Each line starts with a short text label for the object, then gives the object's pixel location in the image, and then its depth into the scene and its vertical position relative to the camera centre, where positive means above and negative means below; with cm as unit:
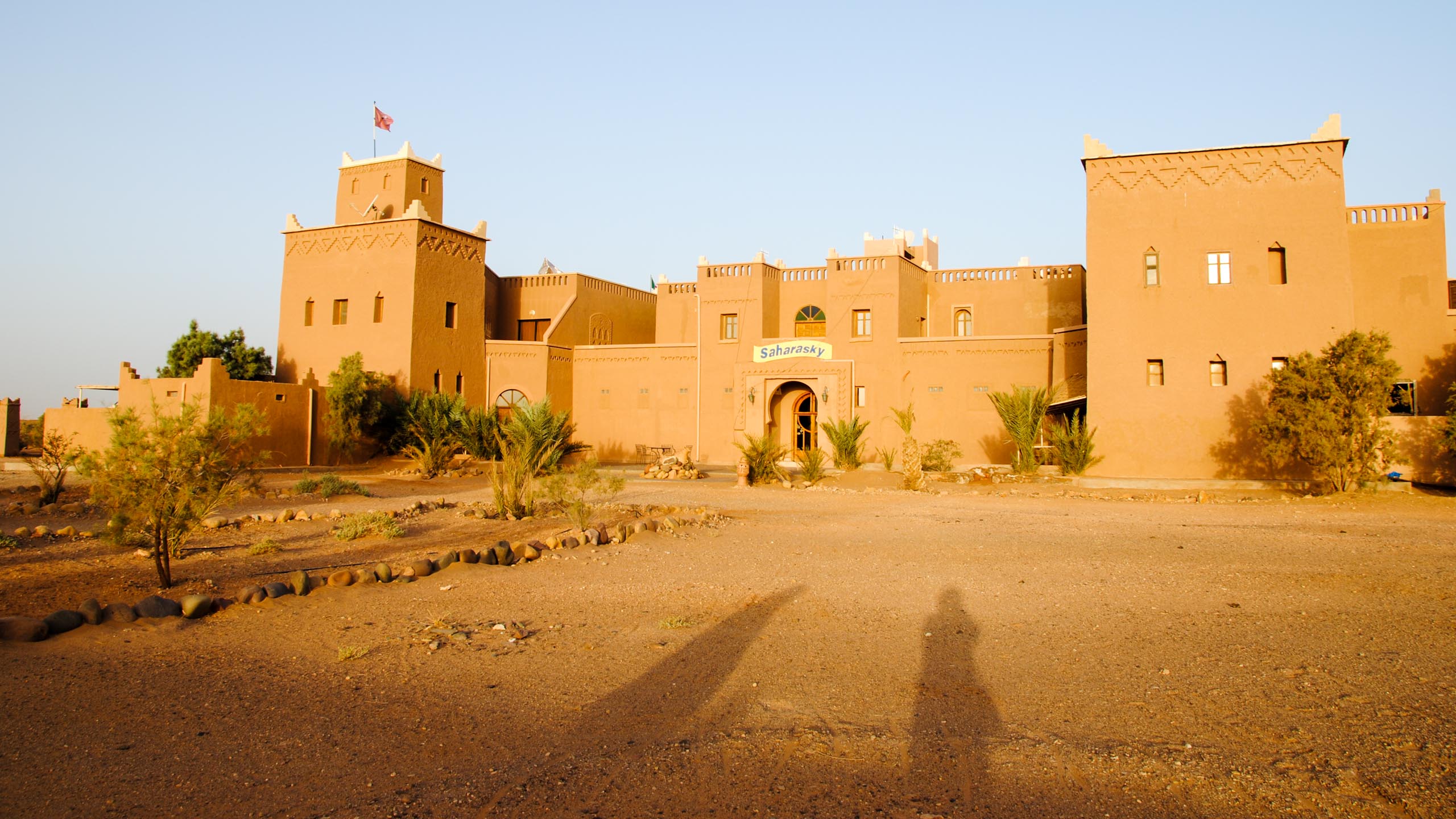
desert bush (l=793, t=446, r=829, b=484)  1875 -38
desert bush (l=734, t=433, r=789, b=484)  1870 -29
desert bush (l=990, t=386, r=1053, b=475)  1958 +72
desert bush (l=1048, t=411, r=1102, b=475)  1889 +9
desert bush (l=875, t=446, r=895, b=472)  2339 -21
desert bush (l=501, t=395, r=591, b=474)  1891 +29
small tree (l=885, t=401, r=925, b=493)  1803 -35
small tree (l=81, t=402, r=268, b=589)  716 -27
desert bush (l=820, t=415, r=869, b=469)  2198 +10
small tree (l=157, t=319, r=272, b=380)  2688 +255
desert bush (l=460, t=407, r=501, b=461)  2306 +22
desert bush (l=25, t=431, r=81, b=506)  1337 -49
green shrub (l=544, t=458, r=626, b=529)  1064 -58
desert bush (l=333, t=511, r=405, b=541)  1010 -100
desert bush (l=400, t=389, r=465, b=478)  2133 +40
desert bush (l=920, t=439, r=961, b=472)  2178 -14
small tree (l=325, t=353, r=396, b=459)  2288 +87
